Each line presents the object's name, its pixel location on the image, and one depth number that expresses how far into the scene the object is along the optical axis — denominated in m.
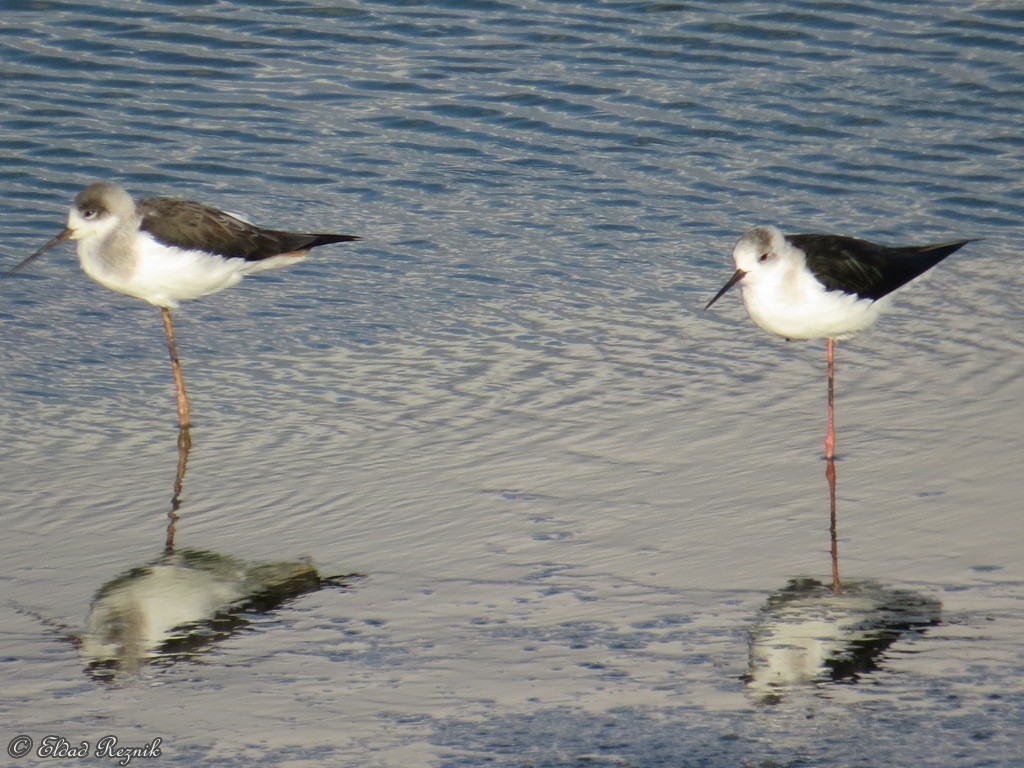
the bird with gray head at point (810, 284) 15.16
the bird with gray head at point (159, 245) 17.03
